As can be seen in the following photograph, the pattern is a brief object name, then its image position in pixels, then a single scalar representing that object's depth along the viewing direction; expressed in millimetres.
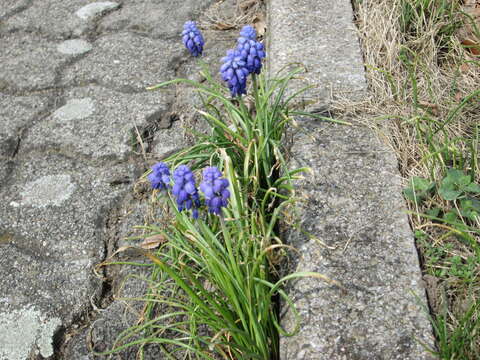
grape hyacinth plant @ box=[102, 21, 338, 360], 447
